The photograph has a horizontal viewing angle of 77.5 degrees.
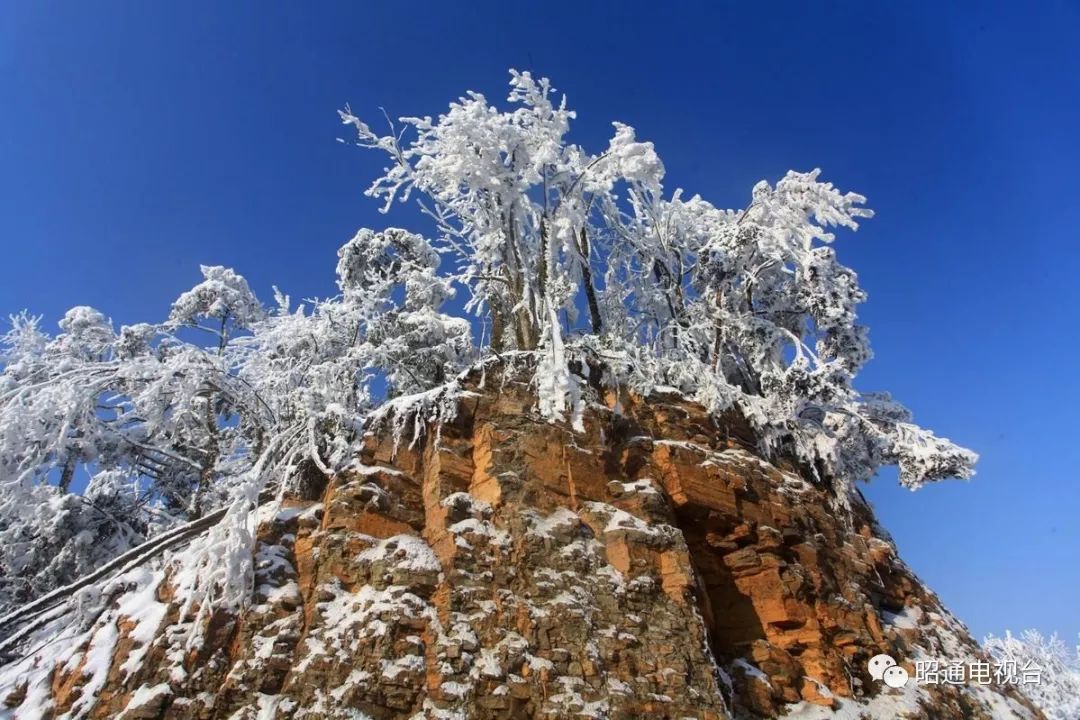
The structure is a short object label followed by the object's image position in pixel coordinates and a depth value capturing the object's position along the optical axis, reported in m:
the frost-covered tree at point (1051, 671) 25.79
